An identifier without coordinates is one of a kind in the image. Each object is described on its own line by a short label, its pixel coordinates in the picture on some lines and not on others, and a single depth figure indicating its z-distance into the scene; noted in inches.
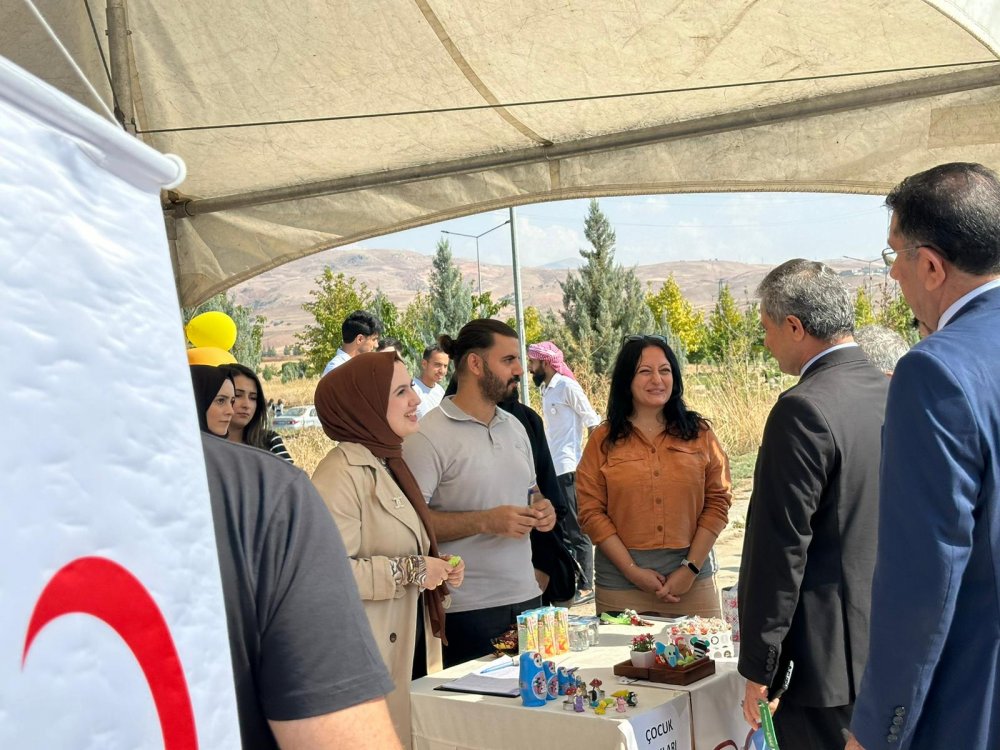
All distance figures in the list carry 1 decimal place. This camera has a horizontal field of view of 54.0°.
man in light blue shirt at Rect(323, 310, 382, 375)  242.5
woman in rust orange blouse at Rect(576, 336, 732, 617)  161.2
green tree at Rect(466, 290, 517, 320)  1408.7
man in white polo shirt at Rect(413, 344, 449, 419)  259.6
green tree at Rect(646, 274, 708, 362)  1841.8
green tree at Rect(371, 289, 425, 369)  1117.8
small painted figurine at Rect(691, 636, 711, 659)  122.3
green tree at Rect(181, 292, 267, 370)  1214.7
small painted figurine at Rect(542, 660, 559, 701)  113.9
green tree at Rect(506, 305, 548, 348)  1663.4
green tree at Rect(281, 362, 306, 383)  2076.8
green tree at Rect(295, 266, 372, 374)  1246.9
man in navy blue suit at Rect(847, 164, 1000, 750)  65.7
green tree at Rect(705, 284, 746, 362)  1448.9
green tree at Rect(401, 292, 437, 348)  1459.2
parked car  1286.9
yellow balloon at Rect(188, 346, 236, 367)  170.9
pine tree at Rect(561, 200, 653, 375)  1606.8
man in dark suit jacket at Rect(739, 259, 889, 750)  100.9
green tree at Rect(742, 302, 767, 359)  1161.4
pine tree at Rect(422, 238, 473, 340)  1471.5
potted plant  119.3
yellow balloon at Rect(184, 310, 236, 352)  202.8
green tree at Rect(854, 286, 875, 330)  1342.3
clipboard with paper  117.2
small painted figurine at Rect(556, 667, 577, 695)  113.7
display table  106.7
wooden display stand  116.3
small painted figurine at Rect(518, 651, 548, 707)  112.0
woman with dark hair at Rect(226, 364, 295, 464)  190.4
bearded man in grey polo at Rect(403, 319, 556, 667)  143.8
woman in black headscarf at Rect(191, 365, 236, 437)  130.6
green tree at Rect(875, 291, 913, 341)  790.3
